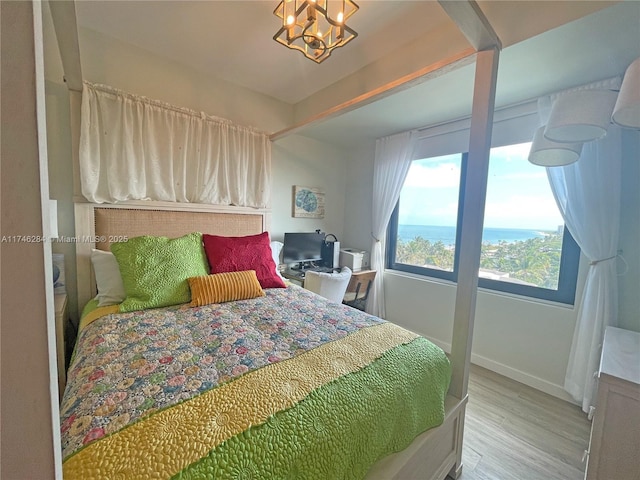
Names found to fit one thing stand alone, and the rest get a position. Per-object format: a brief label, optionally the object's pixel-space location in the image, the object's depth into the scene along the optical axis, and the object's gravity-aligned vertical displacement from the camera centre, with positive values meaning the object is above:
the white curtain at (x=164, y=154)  1.94 +0.53
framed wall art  3.30 +0.24
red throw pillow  2.03 -0.32
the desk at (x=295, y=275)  2.82 -0.63
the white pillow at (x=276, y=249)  2.86 -0.34
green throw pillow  1.61 -0.38
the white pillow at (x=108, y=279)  1.69 -0.45
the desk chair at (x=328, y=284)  2.49 -0.62
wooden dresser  1.12 -0.86
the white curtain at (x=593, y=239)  1.82 -0.05
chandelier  1.38 +1.10
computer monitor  3.11 -0.35
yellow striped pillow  1.71 -0.49
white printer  3.26 -0.48
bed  0.68 -0.60
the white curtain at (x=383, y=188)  3.11 +0.44
